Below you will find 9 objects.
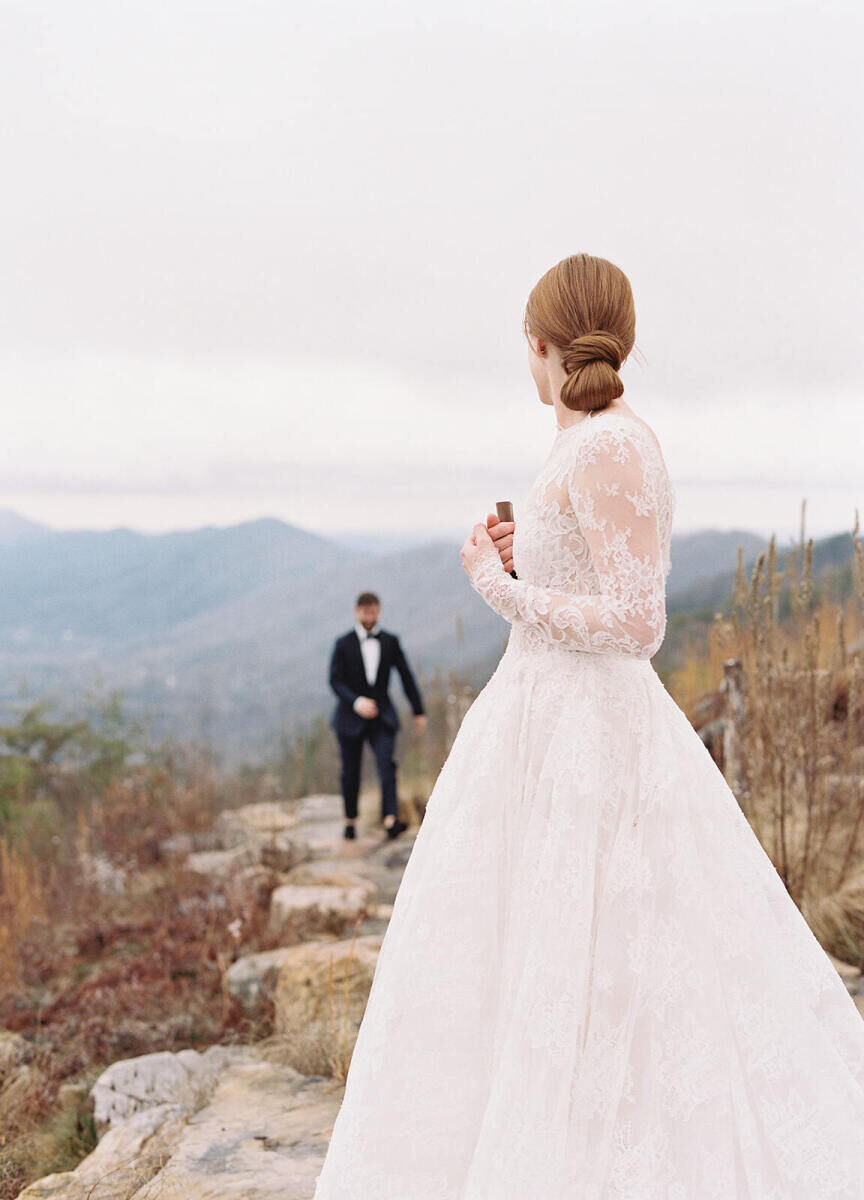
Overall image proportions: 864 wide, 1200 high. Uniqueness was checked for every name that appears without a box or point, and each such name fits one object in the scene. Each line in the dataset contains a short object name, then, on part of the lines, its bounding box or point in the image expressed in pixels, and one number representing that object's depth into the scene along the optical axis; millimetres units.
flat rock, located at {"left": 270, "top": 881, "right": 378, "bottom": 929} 5383
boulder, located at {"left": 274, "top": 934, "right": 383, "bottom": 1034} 3869
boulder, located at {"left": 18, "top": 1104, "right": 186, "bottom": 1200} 2609
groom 7781
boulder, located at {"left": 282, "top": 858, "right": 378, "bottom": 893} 6102
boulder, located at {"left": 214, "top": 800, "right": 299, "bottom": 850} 8469
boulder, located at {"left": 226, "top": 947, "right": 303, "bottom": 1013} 4445
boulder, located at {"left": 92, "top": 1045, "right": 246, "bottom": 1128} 3416
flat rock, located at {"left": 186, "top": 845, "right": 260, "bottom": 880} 7227
